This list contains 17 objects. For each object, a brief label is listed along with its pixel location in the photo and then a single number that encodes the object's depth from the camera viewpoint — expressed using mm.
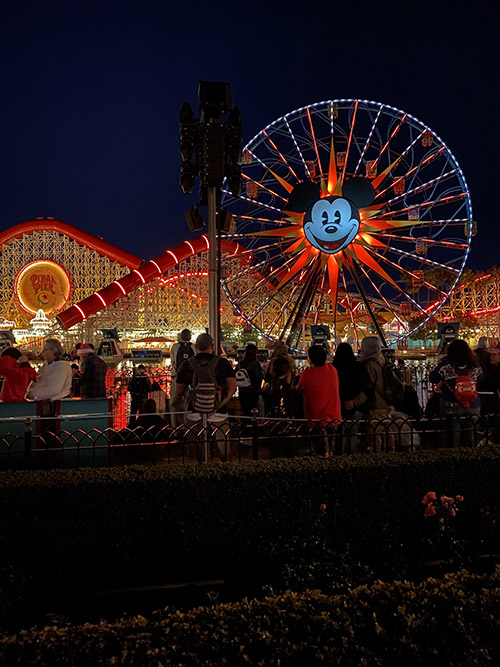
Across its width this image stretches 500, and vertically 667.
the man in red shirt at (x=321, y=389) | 5219
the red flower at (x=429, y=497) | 3542
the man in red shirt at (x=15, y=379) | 6910
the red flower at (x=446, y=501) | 3548
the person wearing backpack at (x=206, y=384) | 5297
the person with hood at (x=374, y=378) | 5637
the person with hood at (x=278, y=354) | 6918
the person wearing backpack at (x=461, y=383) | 5445
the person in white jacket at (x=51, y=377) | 5605
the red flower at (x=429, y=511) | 3531
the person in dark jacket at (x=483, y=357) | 7794
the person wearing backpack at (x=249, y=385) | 7288
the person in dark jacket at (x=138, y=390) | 8828
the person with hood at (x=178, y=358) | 6859
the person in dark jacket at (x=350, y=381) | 5715
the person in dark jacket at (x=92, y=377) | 6898
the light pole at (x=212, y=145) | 6559
